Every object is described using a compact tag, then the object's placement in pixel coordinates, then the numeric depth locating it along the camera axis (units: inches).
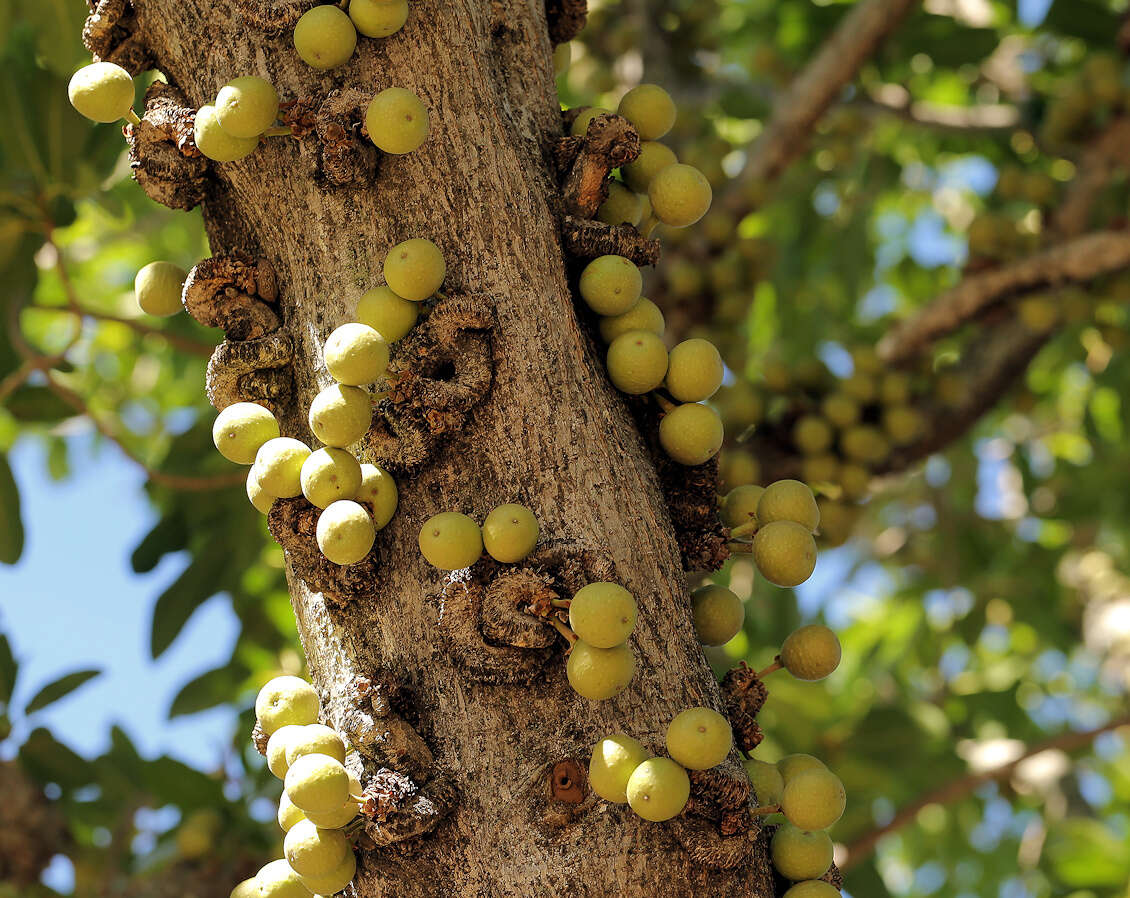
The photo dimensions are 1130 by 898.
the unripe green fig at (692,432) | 54.7
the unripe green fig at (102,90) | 54.8
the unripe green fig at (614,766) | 50.6
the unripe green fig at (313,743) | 51.4
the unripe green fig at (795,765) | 53.7
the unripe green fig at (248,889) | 52.7
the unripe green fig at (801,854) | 52.4
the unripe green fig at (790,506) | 55.3
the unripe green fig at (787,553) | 54.3
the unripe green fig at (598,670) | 50.9
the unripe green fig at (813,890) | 51.9
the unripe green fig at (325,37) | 53.3
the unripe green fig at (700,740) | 50.7
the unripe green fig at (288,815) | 52.2
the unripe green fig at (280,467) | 52.7
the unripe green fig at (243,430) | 53.3
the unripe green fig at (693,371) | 55.0
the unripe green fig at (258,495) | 53.0
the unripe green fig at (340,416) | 52.2
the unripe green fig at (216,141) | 53.5
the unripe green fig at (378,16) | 53.6
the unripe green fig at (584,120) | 56.4
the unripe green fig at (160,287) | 57.0
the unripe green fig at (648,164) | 57.3
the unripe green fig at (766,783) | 53.4
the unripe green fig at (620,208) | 56.8
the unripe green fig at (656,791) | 50.3
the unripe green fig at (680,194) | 56.1
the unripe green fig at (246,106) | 52.9
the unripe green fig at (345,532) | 51.7
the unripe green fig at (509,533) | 51.6
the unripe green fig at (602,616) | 50.7
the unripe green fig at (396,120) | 52.7
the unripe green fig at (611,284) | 54.5
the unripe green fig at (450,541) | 51.5
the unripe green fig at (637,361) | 54.3
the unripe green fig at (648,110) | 57.4
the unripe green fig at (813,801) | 52.1
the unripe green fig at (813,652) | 55.0
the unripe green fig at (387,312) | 52.8
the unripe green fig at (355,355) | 51.9
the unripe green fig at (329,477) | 52.1
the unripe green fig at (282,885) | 52.4
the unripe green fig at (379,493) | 52.6
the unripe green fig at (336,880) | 51.7
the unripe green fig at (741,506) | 56.4
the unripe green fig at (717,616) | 54.5
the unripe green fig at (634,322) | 55.0
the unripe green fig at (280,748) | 51.6
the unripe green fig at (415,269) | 52.4
